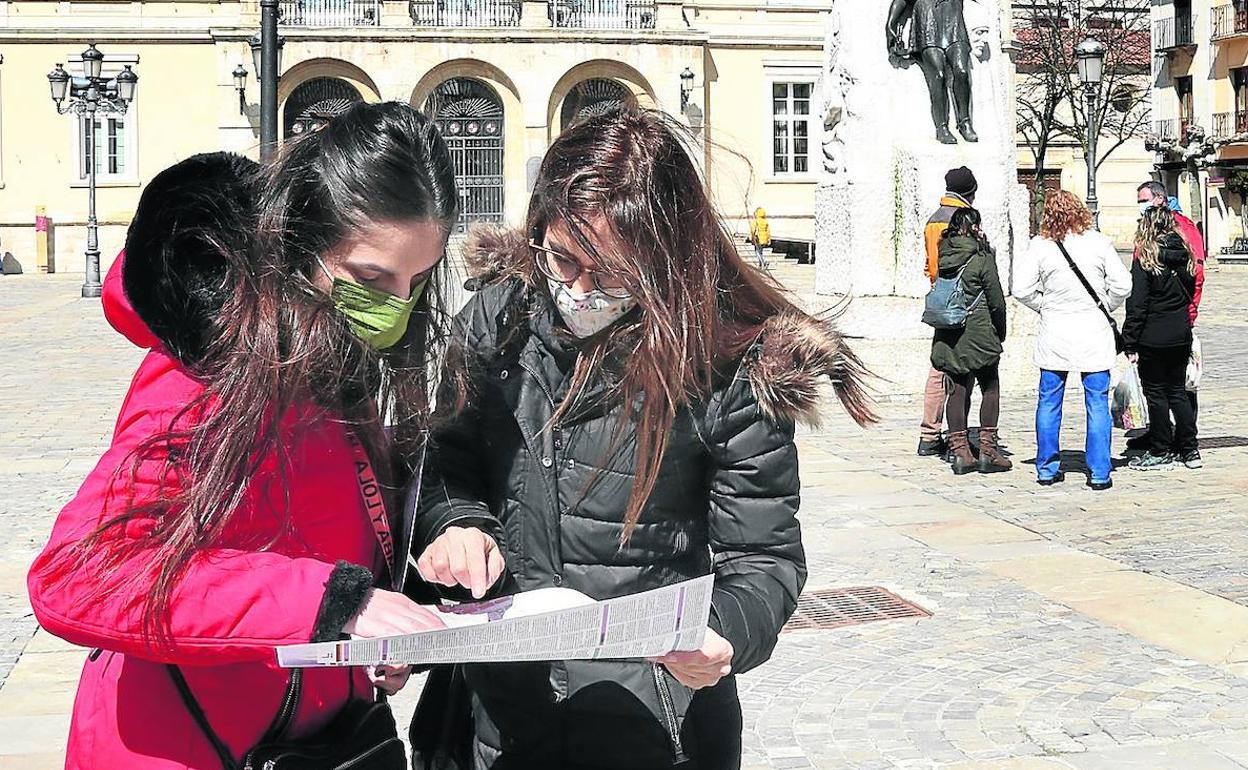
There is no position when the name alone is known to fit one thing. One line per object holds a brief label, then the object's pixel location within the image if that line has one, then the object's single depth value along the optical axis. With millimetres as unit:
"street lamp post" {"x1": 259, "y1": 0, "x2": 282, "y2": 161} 11156
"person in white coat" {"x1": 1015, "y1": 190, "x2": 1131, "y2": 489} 9562
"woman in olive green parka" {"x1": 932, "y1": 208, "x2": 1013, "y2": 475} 10125
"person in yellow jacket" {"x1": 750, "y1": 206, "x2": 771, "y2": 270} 39662
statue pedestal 14672
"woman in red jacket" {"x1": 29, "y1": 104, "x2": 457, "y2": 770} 1948
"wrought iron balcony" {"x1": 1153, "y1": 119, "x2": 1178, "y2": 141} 55438
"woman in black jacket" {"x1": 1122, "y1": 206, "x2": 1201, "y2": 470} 9891
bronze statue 14320
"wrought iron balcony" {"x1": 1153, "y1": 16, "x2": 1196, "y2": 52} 55484
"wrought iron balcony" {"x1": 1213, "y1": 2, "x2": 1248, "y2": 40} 53000
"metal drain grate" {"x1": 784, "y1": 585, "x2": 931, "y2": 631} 6559
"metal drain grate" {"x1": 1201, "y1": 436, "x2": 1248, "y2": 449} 11047
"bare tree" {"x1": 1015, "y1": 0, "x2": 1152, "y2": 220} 49562
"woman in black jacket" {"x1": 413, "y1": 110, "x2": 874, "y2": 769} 2432
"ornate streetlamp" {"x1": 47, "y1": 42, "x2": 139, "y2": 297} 31047
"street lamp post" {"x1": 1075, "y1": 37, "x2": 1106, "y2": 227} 26031
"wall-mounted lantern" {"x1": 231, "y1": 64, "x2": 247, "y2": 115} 40844
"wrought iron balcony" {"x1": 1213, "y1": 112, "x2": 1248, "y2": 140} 52688
